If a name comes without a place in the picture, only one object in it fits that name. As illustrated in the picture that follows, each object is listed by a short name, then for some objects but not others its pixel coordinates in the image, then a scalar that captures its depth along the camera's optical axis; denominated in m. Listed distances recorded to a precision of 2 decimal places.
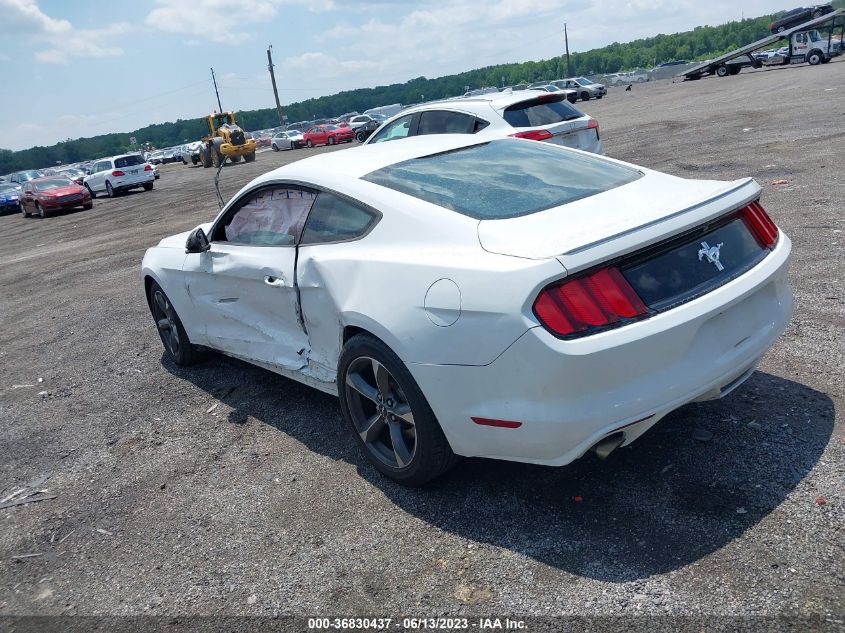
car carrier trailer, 39.44
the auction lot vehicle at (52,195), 24.97
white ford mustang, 2.79
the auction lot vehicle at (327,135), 45.28
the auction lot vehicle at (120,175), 29.00
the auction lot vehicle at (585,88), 50.62
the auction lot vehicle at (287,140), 48.84
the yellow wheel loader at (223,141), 35.57
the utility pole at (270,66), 80.25
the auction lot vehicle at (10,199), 30.12
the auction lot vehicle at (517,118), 9.81
